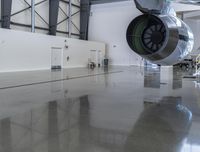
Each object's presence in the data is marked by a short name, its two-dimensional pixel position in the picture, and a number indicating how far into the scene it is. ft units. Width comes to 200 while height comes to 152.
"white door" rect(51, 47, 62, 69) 54.86
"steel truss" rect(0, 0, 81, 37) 45.53
